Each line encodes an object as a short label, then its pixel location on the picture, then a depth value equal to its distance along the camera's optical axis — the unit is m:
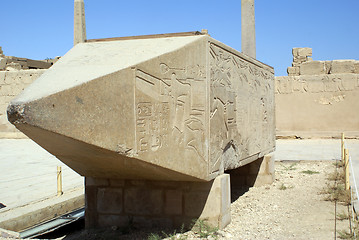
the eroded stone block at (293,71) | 13.35
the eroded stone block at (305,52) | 13.38
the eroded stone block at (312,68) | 12.88
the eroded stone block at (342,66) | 12.60
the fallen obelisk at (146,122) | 2.74
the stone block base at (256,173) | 6.34
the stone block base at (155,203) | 3.97
